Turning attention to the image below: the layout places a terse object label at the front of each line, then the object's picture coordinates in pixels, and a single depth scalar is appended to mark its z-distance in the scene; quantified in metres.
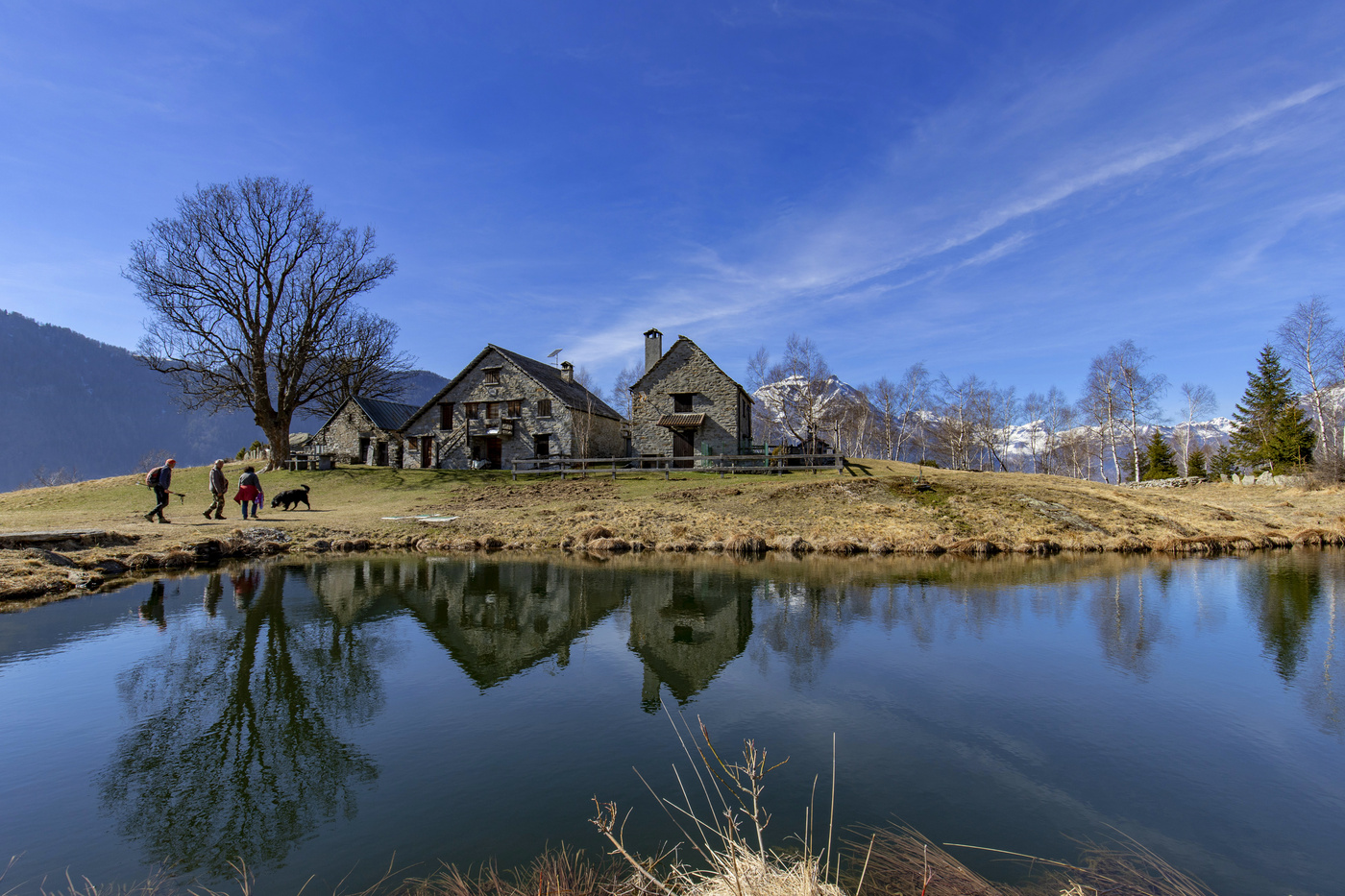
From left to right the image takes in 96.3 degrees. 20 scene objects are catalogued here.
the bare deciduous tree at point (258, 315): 37.25
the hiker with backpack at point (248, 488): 24.48
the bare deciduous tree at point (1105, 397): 45.53
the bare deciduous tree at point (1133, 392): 44.44
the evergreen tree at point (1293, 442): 38.28
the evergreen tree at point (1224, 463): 45.72
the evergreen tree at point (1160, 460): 48.75
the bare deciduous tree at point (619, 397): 79.87
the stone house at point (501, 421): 43.16
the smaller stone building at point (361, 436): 47.03
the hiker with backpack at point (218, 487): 23.92
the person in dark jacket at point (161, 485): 22.46
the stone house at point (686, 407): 41.91
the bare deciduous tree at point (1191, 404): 53.22
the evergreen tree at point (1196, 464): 49.62
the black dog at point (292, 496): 27.59
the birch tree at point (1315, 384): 36.28
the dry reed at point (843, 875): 4.24
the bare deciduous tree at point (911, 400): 56.94
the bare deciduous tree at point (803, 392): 46.62
